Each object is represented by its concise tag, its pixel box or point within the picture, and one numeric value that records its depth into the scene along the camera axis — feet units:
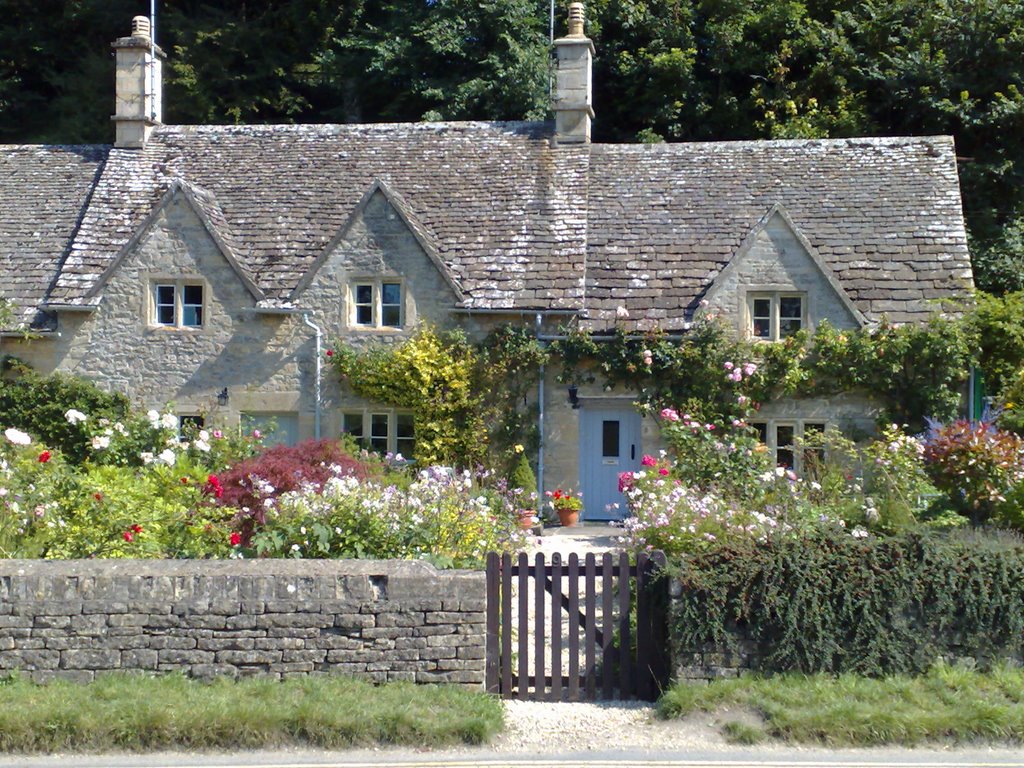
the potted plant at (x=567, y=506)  61.67
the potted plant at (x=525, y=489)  55.72
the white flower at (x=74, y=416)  44.91
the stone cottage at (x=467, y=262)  65.21
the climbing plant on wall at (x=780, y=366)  61.72
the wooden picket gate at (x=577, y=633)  30.40
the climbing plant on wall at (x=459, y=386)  64.49
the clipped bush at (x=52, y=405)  65.77
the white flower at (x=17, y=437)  37.93
